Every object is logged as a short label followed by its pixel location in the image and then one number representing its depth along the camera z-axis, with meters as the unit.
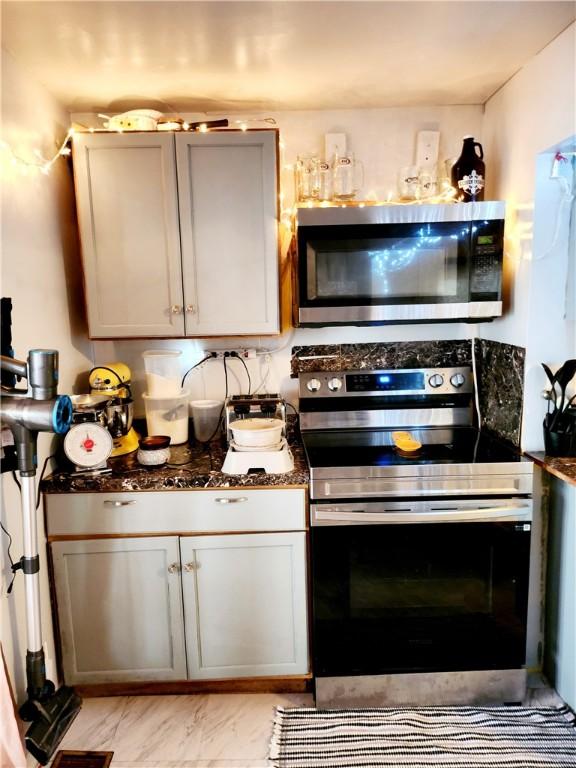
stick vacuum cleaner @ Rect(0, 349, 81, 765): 1.35
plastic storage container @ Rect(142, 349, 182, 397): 2.19
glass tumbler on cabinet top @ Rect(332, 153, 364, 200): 2.17
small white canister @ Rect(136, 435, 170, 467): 1.92
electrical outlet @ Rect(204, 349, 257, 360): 2.37
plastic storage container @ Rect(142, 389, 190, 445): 2.19
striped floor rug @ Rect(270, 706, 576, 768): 1.66
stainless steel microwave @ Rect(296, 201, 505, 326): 1.94
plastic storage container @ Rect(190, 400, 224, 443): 2.29
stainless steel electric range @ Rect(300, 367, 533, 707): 1.77
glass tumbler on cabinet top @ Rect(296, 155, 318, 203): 2.18
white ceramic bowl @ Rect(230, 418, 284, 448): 1.91
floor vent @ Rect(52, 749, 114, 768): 1.66
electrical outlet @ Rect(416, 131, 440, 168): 2.24
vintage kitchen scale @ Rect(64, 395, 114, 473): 1.83
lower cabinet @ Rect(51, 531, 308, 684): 1.86
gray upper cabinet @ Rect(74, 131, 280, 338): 1.99
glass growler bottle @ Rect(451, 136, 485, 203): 1.98
